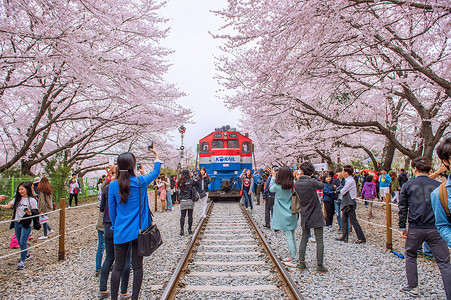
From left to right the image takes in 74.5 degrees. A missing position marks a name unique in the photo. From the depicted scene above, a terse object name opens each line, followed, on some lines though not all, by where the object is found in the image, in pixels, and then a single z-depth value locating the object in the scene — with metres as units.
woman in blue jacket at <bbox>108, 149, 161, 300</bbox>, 3.12
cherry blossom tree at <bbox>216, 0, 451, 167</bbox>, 5.41
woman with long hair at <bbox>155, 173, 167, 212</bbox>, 12.08
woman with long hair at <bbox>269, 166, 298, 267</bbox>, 4.96
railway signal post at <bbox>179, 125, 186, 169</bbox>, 22.61
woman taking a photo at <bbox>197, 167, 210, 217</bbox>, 8.50
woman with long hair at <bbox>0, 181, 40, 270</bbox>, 5.27
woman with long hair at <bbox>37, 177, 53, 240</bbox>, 7.97
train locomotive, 14.99
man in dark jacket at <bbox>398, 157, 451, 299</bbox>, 3.48
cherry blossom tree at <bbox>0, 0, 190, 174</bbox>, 5.82
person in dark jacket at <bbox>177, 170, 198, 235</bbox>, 7.37
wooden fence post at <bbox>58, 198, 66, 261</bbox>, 5.57
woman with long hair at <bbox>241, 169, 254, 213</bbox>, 11.15
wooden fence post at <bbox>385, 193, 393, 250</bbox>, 5.90
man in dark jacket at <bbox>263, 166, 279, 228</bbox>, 8.27
